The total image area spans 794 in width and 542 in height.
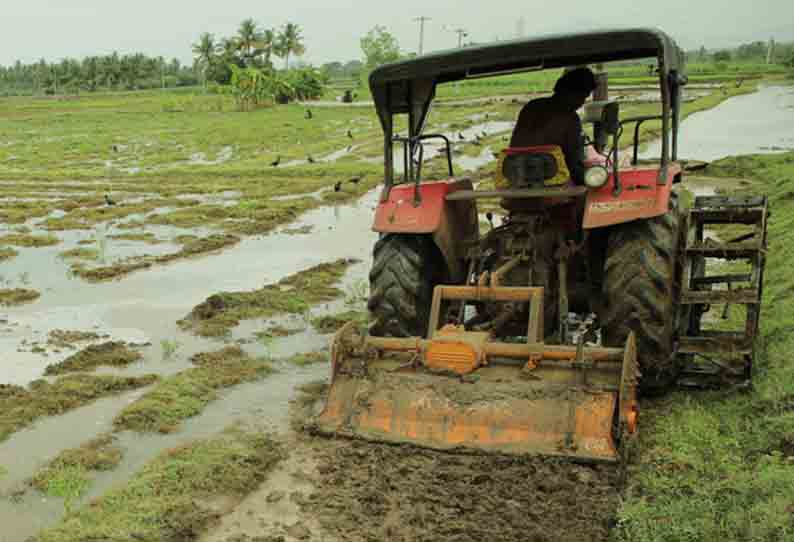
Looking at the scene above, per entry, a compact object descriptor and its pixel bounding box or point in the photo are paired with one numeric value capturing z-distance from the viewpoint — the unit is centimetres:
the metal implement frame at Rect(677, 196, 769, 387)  545
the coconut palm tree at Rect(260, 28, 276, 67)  7525
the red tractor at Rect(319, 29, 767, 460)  483
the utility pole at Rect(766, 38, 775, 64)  9494
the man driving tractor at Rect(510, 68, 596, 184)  592
